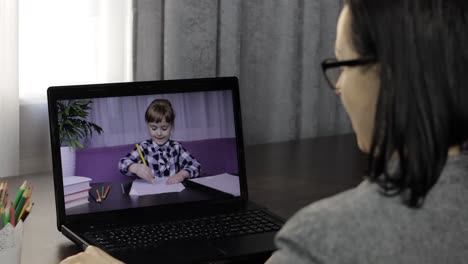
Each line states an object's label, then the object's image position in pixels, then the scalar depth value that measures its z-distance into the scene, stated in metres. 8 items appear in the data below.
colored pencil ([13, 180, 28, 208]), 1.56
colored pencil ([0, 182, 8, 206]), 1.55
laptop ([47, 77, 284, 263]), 1.68
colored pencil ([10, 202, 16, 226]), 1.51
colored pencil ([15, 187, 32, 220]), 1.55
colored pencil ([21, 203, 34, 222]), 1.56
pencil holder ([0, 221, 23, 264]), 1.49
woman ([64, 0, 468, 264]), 1.10
